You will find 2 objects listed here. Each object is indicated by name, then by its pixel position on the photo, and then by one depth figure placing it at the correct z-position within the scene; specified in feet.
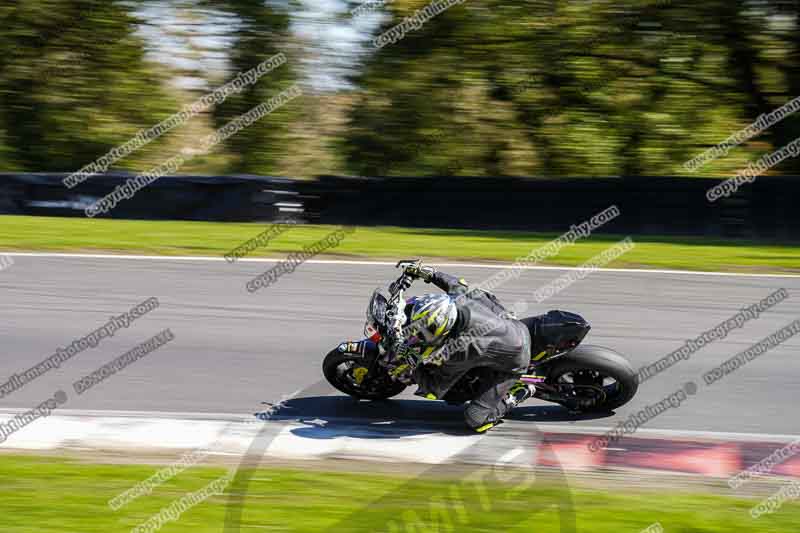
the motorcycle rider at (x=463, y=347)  46.16
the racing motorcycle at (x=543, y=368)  47.50
